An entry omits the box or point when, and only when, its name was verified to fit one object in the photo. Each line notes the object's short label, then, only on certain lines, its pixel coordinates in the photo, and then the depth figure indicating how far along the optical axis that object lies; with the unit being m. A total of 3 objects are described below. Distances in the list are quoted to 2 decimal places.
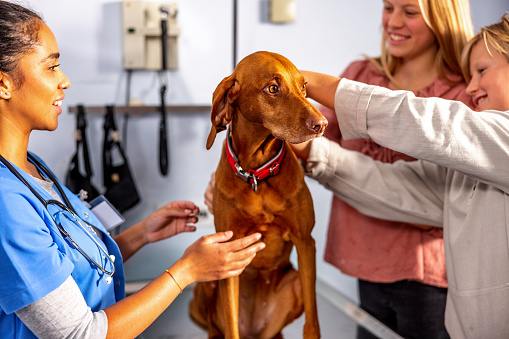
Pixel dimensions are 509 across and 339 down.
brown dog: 0.90
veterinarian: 0.76
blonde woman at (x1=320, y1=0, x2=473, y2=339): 1.26
